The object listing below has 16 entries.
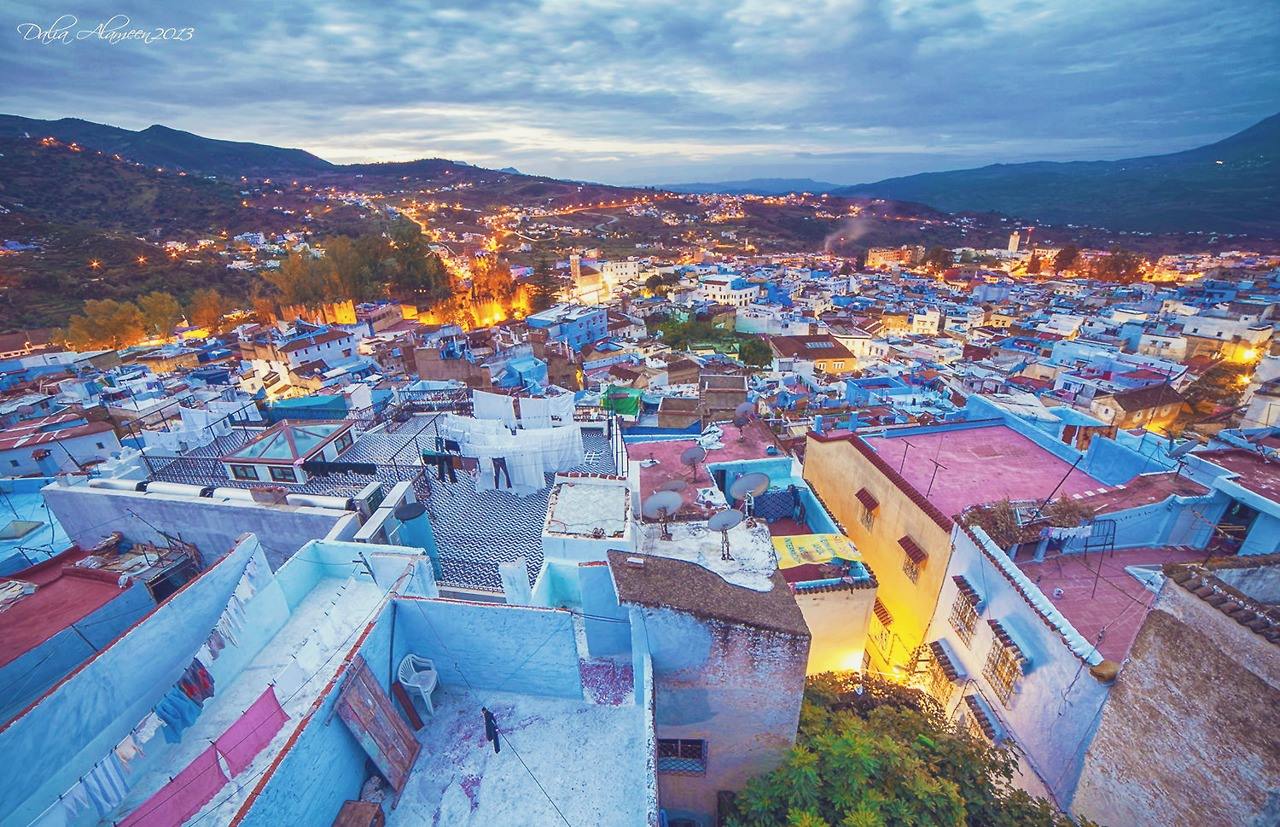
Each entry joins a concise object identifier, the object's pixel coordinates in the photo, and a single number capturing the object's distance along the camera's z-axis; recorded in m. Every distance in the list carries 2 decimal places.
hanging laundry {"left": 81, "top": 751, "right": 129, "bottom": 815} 4.84
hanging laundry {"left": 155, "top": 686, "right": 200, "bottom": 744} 5.52
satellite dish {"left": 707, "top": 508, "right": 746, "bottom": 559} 7.46
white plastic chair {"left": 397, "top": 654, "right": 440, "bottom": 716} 6.24
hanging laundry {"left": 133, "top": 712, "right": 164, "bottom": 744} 5.31
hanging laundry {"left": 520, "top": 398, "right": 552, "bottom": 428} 13.84
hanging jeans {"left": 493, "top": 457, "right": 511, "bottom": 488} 11.38
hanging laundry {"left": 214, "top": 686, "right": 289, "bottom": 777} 5.30
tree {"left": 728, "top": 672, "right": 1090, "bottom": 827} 5.67
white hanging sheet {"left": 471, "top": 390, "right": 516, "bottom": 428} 14.02
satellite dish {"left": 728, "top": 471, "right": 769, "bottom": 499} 9.27
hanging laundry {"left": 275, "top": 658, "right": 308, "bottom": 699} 6.15
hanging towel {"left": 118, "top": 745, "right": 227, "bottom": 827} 4.77
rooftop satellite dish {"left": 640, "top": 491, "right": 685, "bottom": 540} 8.23
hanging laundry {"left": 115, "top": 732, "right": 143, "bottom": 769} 5.13
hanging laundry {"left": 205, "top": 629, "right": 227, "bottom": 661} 6.15
